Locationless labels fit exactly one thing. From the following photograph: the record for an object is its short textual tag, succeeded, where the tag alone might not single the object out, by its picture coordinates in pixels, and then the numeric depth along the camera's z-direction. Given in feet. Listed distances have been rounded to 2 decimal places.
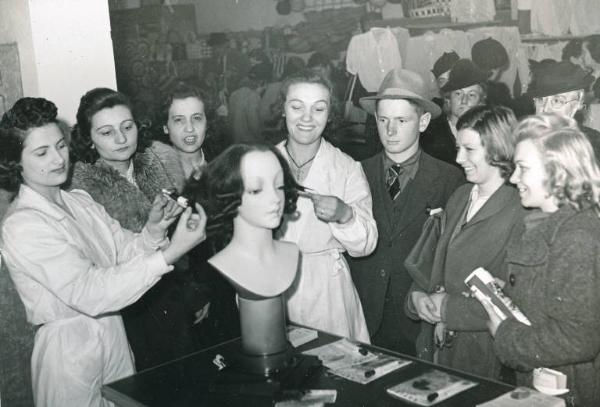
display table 6.29
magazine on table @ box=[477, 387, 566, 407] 5.94
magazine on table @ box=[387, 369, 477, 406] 6.20
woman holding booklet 6.51
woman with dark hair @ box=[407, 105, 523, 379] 8.40
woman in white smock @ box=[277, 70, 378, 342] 9.72
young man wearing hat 10.14
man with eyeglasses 10.61
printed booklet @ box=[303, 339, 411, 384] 6.89
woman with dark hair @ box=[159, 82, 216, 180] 11.22
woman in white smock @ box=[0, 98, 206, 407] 7.81
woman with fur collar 9.89
